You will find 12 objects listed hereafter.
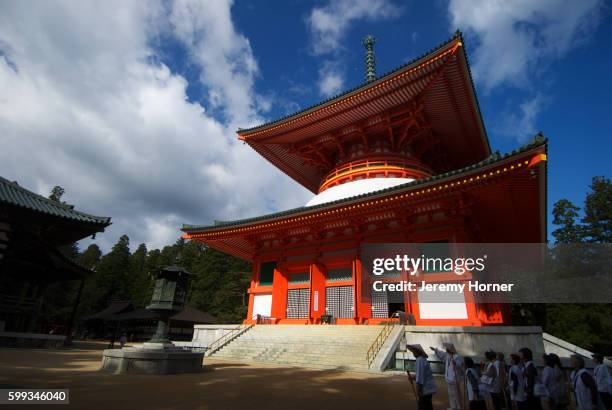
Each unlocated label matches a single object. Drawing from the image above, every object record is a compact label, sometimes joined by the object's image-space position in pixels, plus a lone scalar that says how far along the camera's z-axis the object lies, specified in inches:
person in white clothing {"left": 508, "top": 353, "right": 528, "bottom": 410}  223.3
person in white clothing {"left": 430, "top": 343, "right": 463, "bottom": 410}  217.0
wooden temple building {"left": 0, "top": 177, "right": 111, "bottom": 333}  572.7
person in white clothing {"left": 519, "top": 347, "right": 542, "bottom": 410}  220.7
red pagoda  512.4
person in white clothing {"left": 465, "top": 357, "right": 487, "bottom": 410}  216.2
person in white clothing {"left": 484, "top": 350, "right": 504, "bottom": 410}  241.4
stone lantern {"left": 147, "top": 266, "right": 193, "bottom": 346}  416.8
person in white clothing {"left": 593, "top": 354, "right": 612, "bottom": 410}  231.1
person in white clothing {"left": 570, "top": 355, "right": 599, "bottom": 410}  213.0
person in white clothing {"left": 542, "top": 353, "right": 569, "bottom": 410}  222.5
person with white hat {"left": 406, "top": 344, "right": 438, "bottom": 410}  198.2
